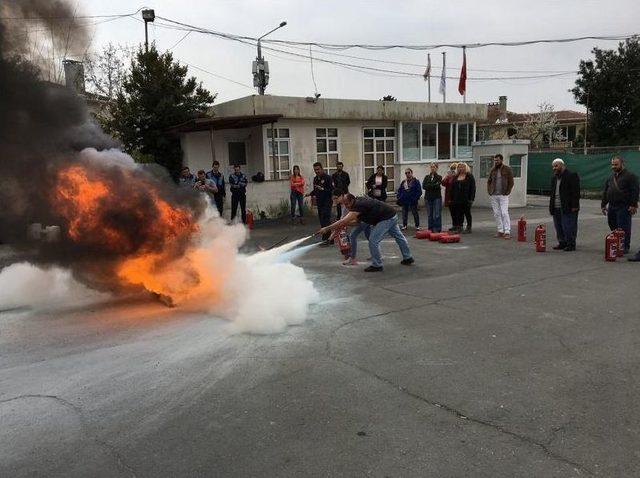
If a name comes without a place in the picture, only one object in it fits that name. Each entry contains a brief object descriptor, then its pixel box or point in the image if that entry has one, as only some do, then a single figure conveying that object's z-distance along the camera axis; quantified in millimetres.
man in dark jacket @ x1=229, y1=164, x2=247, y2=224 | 14812
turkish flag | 23625
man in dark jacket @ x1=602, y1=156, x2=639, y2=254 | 9289
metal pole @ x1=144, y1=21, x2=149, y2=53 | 20280
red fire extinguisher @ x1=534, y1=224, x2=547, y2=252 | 10016
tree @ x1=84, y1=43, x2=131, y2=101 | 25578
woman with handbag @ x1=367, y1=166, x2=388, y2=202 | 13008
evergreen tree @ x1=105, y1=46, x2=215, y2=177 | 18000
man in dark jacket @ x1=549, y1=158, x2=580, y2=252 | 9875
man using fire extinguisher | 8594
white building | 16953
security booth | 18250
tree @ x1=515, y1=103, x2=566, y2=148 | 47219
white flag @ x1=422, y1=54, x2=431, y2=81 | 28875
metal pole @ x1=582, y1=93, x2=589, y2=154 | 33838
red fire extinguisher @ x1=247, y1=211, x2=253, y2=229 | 14597
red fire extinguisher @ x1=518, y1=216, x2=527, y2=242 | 11336
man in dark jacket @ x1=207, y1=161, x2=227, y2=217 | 14523
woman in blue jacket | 12848
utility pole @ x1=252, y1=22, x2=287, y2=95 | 22562
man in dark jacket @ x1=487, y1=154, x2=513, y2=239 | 11664
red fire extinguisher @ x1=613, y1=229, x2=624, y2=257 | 9148
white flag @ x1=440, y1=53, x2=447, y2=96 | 29359
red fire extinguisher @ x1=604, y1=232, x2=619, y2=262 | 9008
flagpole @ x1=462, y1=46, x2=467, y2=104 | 21766
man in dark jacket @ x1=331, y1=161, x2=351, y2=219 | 13781
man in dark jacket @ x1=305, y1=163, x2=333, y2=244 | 12547
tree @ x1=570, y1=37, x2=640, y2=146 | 32719
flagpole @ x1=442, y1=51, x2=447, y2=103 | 29250
